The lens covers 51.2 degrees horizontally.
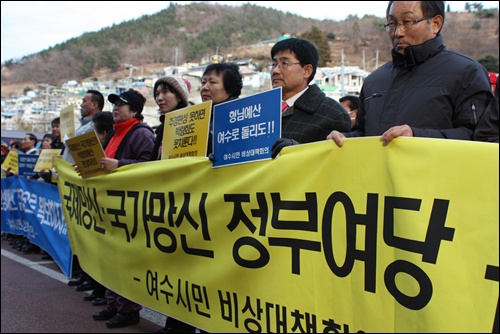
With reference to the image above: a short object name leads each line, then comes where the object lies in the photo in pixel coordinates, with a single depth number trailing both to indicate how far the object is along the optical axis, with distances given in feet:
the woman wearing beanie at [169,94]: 13.92
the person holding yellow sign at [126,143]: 14.06
